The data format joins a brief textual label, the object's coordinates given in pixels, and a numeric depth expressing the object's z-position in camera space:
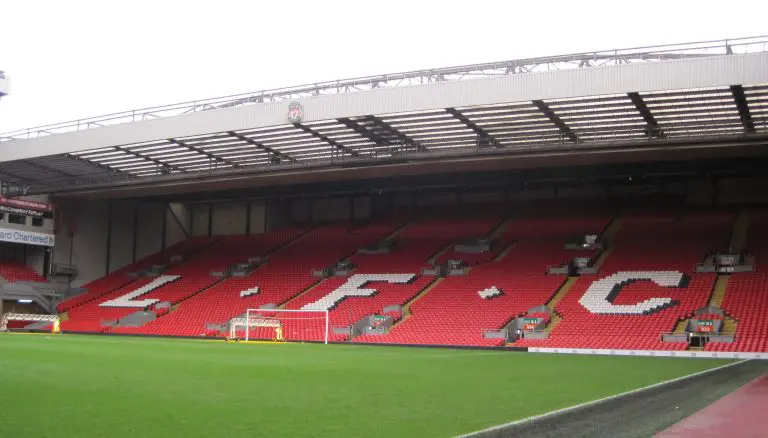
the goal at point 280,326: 31.61
